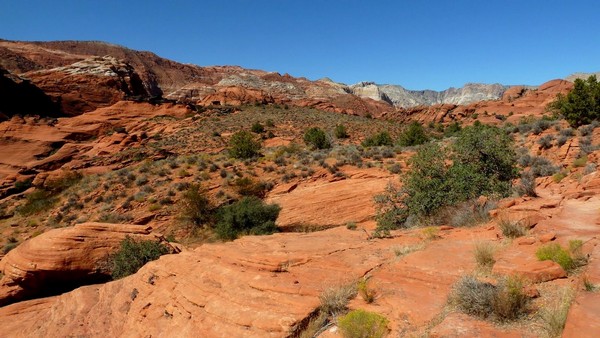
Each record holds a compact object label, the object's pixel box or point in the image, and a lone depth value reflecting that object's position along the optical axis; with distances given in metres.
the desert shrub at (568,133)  19.22
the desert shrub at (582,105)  23.47
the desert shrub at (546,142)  18.64
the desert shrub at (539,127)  22.13
